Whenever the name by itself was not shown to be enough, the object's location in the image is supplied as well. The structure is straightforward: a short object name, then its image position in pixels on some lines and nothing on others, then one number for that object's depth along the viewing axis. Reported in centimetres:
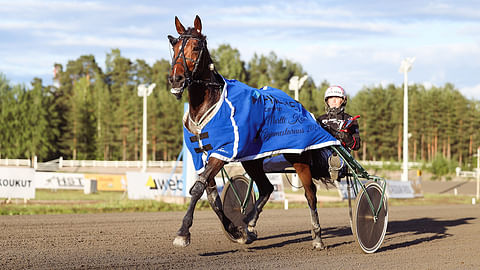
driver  917
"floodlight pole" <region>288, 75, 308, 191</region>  3020
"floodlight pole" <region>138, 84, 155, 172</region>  4156
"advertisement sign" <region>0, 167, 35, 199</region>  1931
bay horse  700
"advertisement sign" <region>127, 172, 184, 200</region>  2234
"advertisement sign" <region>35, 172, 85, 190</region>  3003
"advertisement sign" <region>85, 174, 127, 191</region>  3425
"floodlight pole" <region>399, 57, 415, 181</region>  3155
